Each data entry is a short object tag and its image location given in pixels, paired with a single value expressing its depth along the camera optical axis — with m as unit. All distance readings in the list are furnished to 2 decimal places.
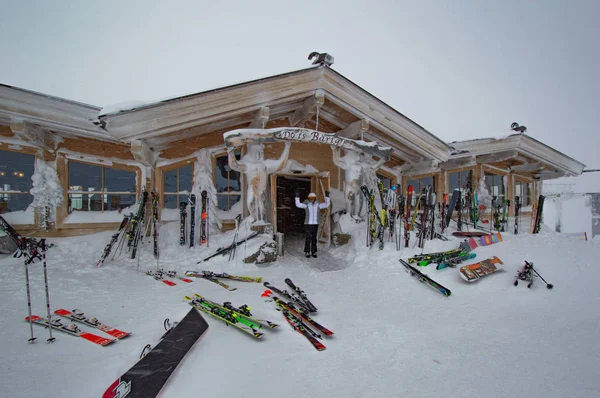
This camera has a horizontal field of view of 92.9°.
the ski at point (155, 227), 6.82
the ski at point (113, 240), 6.23
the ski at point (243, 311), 3.46
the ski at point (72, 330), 2.98
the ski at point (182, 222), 7.42
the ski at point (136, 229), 6.78
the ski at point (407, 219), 7.00
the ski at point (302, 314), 3.33
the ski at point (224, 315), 3.26
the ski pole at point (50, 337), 2.90
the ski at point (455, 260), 5.55
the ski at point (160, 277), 5.14
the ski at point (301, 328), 3.03
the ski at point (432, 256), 5.90
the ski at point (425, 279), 4.61
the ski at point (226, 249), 6.62
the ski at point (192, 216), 7.33
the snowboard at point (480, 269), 4.98
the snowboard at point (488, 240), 6.76
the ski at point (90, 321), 3.14
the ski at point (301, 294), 4.06
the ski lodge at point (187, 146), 5.90
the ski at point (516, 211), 8.84
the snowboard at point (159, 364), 2.14
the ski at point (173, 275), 5.33
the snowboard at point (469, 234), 7.63
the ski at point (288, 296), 4.15
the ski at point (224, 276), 5.51
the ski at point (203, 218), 7.49
